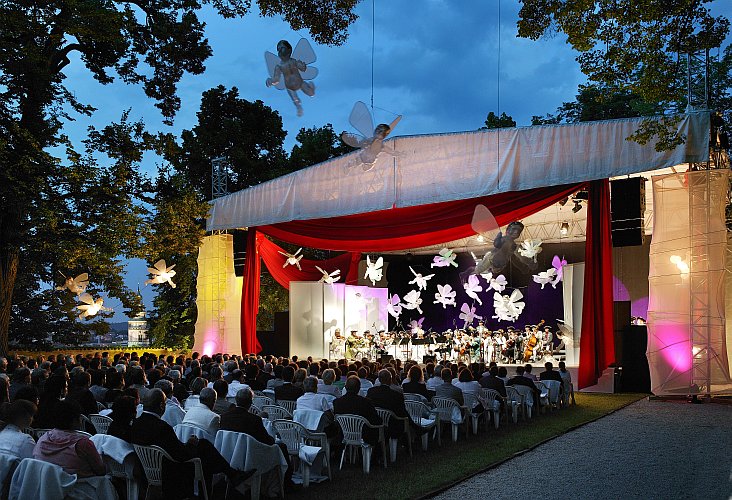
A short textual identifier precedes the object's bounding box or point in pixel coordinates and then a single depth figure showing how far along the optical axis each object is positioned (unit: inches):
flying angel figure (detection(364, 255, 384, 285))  865.0
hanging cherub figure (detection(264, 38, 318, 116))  282.1
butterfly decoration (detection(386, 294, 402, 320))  916.6
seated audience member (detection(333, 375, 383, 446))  286.7
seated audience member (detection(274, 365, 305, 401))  329.4
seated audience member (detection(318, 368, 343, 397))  325.8
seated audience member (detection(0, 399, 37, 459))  183.5
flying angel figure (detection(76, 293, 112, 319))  607.1
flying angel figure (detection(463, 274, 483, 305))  848.3
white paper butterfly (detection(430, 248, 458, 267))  805.9
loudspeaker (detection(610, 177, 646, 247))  495.8
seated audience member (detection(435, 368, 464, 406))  351.6
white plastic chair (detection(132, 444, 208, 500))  208.8
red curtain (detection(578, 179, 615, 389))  490.6
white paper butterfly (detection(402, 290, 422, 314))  920.3
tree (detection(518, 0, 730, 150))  309.7
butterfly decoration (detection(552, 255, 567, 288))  792.9
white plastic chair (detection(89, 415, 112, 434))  249.4
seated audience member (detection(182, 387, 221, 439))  243.3
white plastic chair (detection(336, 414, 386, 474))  281.1
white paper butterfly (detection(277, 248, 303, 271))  750.5
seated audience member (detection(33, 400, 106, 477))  181.8
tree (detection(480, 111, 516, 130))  1253.7
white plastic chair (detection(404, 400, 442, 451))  323.6
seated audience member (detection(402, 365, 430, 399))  355.9
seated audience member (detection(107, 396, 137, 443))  216.1
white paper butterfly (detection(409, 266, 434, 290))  877.3
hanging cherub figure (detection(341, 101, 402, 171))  375.9
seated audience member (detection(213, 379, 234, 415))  271.4
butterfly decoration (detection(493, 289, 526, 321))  831.7
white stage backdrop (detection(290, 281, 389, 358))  783.1
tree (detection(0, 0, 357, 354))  517.0
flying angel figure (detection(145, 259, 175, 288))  643.5
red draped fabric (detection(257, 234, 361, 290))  761.0
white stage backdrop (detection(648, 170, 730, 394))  440.8
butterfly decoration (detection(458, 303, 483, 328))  864.9
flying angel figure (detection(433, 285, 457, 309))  935.5
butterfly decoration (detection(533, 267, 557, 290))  799.7
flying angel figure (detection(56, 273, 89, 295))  584.9
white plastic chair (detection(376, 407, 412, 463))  298.7
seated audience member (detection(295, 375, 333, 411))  294.5
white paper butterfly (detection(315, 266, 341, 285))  785.6
